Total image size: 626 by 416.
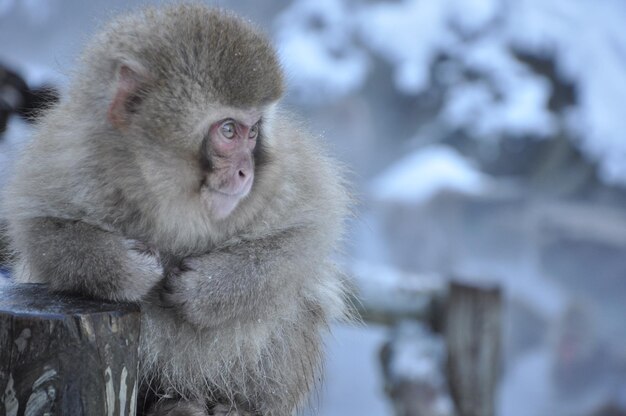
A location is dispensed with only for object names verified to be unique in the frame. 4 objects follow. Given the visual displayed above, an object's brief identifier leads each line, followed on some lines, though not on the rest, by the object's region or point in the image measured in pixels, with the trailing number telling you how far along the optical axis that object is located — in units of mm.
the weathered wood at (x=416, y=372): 5992
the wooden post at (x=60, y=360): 3851
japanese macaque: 3980
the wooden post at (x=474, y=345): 5753
